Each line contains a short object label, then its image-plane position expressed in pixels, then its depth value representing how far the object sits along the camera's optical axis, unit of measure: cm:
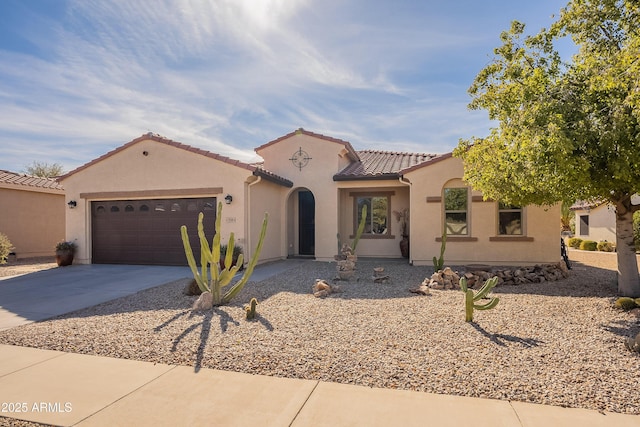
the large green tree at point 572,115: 613
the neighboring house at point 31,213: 1728
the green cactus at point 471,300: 606
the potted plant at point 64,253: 1420
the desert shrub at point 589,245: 2271
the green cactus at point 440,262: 1161
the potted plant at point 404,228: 1555
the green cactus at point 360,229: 1185
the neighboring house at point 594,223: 2383
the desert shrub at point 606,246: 2191
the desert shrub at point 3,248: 1314
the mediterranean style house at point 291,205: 1316
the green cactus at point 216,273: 726
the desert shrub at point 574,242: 2419
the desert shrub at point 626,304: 681
